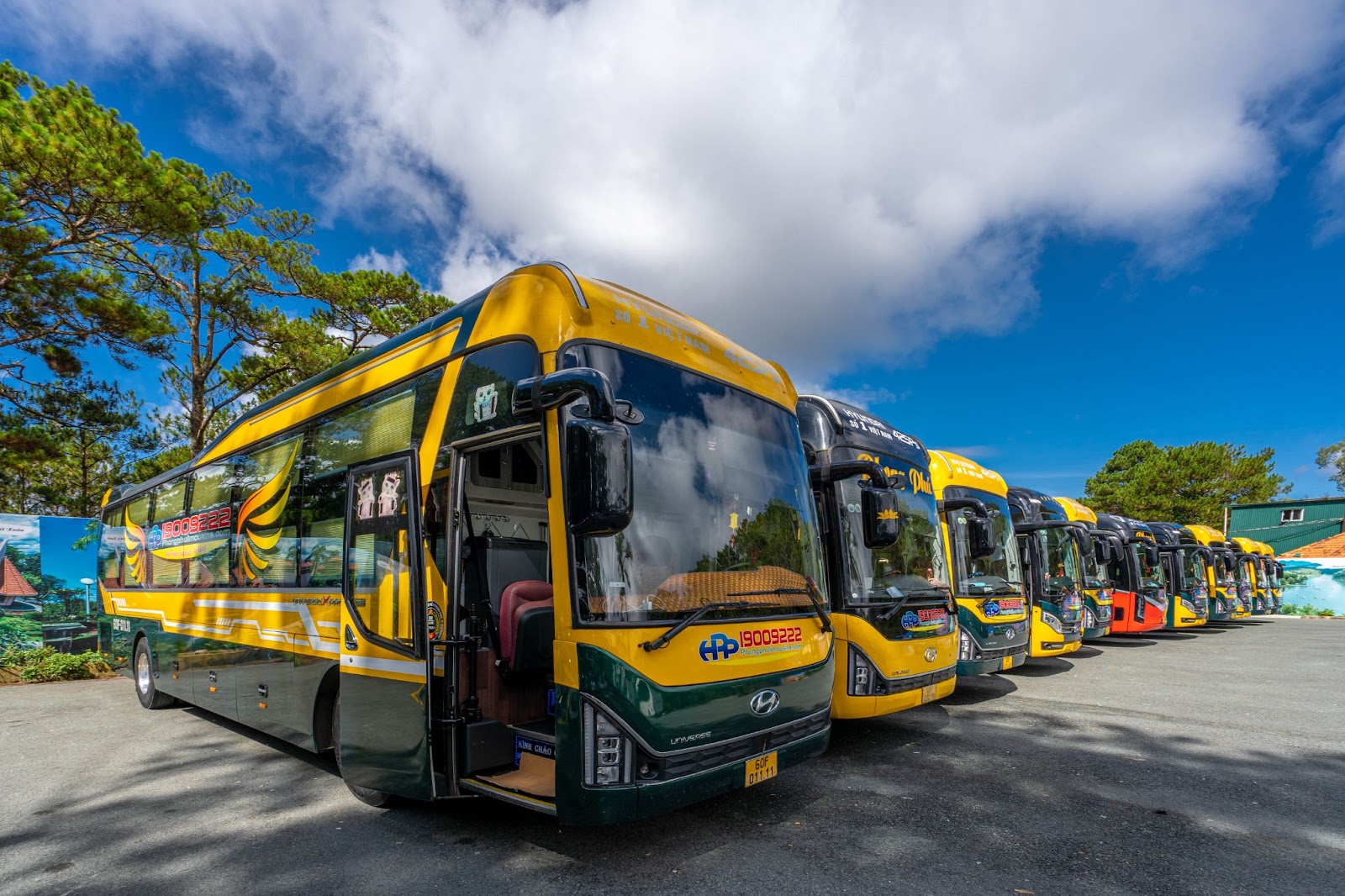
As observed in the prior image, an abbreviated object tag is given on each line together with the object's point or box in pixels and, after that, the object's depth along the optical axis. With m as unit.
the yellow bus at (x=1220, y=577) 21.56
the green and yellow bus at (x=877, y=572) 6.18
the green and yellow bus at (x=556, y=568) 3.55
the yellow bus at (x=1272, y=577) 27.81
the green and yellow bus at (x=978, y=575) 8.60
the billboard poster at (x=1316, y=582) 32.03
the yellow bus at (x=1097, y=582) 13.31
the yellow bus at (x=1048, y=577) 11.27
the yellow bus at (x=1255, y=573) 24.36
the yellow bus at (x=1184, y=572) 18.53
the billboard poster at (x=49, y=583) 12.88
